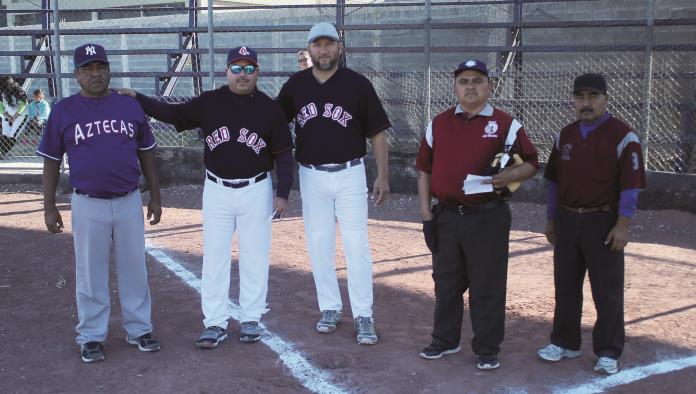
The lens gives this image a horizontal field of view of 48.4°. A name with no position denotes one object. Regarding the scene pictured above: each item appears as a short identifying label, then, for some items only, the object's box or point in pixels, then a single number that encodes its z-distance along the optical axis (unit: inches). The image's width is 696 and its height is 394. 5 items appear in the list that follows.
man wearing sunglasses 197.5
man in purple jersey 187.5
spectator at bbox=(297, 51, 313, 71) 353.6
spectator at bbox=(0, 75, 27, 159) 551.2
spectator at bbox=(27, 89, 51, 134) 553.6
